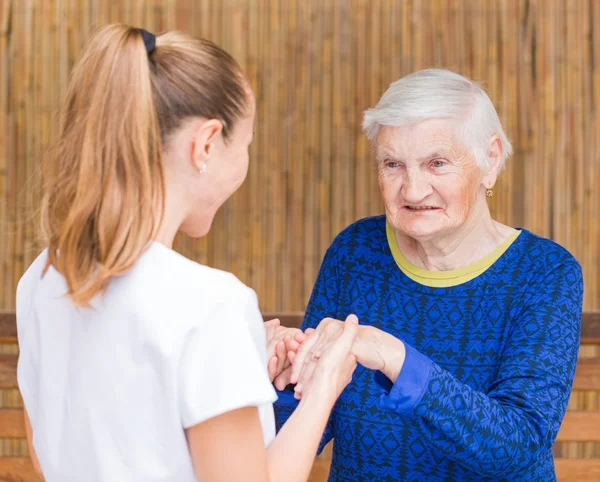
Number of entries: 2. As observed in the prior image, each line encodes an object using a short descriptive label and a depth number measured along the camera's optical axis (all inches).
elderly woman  66.0
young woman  51.5
